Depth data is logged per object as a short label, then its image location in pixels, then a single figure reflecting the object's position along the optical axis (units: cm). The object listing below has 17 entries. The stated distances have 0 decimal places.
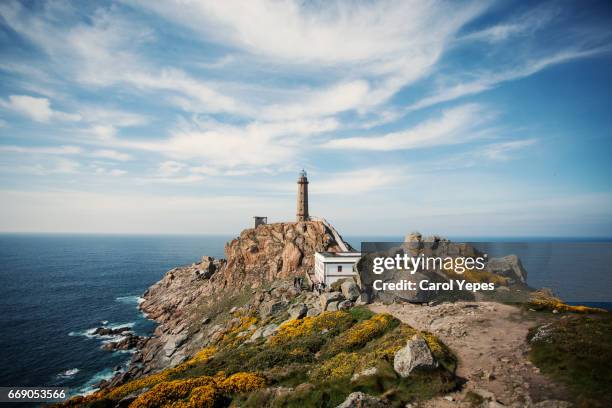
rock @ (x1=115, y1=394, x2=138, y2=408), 1795
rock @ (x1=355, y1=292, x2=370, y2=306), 3444
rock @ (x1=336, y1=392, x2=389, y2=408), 1362
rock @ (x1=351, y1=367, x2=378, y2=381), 1692
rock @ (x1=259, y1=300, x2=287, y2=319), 4306
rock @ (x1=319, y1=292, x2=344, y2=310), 3619
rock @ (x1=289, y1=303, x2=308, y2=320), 3606
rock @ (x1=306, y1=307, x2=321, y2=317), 3556
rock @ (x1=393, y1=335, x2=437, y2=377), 1620
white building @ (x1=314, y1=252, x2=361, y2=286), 4553
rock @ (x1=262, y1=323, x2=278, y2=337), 3398
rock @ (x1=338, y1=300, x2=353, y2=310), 3439
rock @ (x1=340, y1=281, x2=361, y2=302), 3582
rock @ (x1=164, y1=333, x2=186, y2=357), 4969
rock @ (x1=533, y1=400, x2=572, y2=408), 1245
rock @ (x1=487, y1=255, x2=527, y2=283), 3253
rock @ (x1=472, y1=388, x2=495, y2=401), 1409
